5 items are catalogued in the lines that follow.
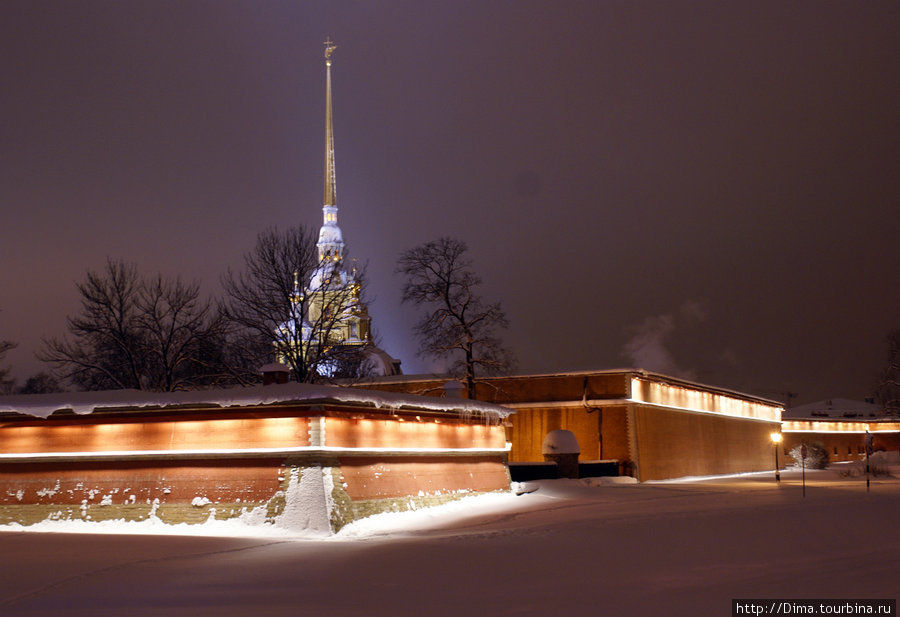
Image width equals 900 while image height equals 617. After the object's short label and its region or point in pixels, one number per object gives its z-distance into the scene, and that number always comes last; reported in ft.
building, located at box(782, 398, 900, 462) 242.58
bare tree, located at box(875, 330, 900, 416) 252.97
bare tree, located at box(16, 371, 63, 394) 251.80
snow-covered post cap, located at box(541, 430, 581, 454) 111.14
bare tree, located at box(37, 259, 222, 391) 143.91
